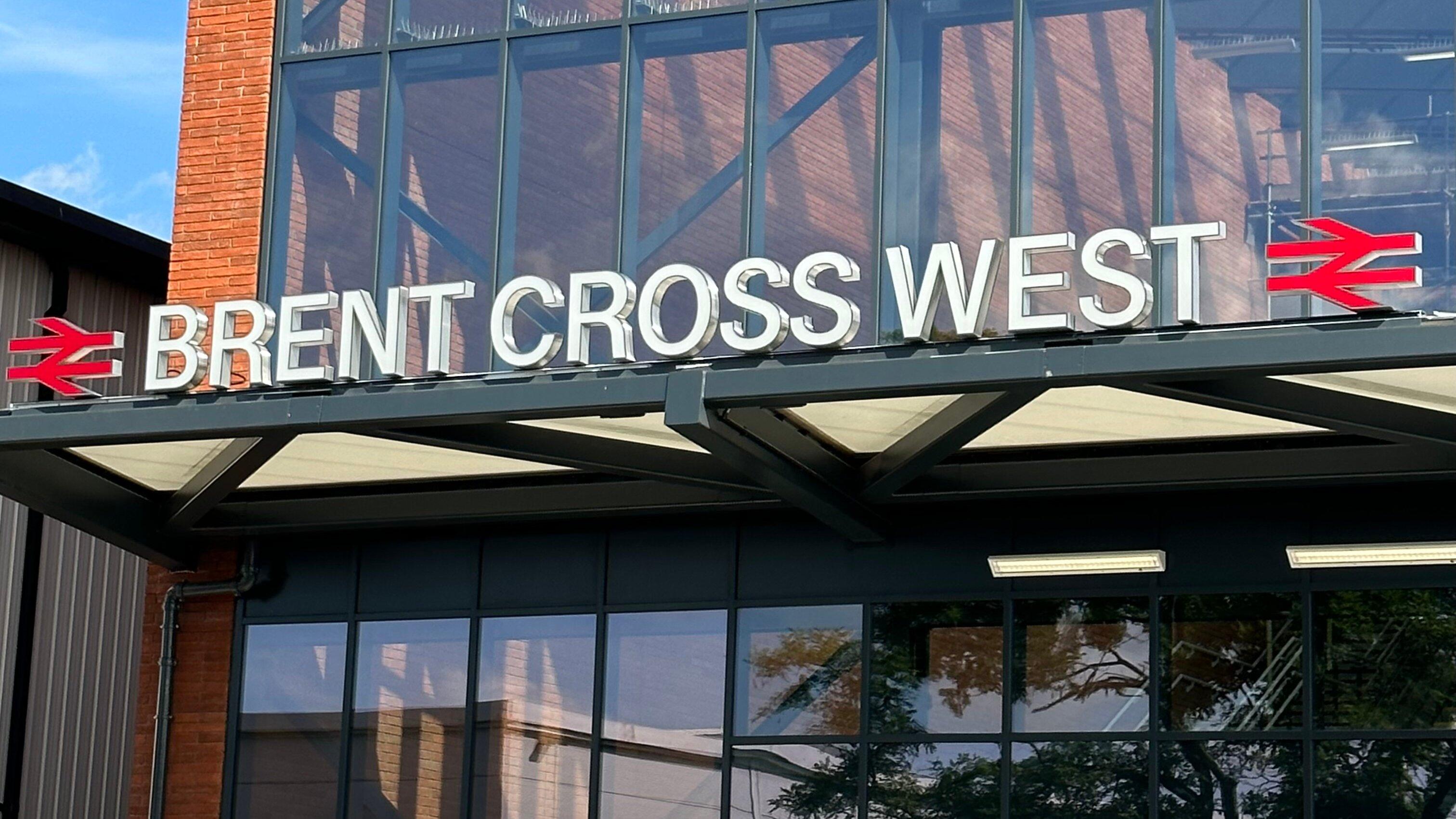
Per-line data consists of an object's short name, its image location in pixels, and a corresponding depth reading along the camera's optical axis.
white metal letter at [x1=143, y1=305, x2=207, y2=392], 15.68
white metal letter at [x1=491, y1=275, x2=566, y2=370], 14.87
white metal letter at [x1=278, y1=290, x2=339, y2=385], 15.33
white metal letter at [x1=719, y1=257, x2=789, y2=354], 14.23
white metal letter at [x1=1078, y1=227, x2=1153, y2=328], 13.37
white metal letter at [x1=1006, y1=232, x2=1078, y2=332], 13.54
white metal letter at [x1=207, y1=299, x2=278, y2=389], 15.60
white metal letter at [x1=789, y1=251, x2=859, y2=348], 14.09
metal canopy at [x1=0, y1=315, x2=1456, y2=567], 13.39
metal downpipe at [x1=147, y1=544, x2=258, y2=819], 18.30
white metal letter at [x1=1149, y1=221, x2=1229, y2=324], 13.27
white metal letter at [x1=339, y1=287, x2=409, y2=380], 15.22
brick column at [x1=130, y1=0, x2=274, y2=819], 17.97
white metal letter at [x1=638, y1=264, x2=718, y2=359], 14.45
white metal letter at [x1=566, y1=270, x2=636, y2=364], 14.69
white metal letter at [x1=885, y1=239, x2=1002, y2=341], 13.80
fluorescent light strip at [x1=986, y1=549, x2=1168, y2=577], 15.68
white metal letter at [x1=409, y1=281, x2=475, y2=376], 15.13
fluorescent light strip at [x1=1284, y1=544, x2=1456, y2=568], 14.88
